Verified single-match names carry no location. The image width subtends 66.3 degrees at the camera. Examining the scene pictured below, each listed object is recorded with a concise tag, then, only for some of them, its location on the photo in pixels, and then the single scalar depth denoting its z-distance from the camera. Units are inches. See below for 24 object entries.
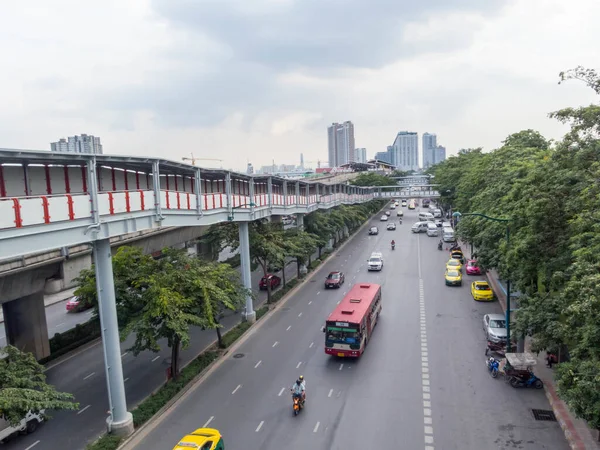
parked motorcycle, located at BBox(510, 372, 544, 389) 716.0
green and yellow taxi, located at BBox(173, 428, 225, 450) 517.2
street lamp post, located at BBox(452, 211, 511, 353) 761.1
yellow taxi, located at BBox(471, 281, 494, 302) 1216.2
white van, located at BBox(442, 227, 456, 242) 2203.5
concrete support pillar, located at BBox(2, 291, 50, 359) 920.3
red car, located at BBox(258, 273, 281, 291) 1416.1
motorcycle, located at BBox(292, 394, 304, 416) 647.1
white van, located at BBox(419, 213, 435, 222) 3181.6
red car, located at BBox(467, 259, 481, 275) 1521.9
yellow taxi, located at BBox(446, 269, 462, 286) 1385.3
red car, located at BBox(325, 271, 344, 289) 1418.6
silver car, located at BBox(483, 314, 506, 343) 872.7
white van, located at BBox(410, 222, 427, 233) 2664.9
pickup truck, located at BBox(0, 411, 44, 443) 596.2
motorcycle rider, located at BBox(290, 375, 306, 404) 650.2
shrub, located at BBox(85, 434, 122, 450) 569.2
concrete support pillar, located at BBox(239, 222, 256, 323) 1077.1
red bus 816.9
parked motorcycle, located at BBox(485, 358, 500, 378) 755.4
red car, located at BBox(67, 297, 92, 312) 1327.5
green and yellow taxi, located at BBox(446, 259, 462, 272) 1481.9
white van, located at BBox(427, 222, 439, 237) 2492.6
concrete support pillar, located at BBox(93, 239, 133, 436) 599.2
